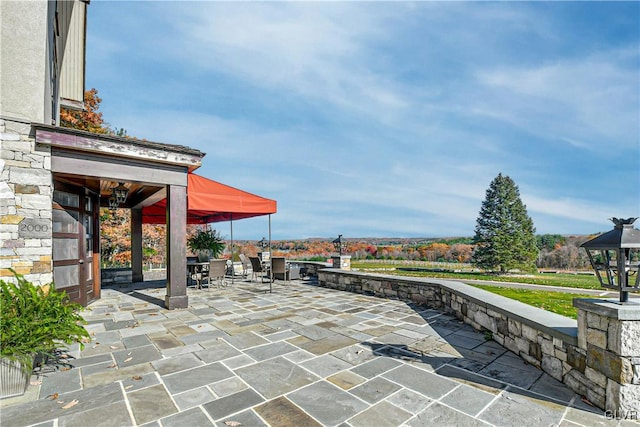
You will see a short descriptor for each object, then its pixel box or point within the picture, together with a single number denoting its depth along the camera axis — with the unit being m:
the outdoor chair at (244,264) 10.40
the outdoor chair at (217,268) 7.19
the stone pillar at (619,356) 1.93
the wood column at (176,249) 5.25
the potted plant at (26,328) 2.28
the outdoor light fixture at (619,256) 1.99
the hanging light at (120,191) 5.94
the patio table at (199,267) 7.47
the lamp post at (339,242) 10.23
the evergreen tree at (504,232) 26.23
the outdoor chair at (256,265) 8.39
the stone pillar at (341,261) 9.74
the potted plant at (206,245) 7.80
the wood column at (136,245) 8.71
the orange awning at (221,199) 5.76
